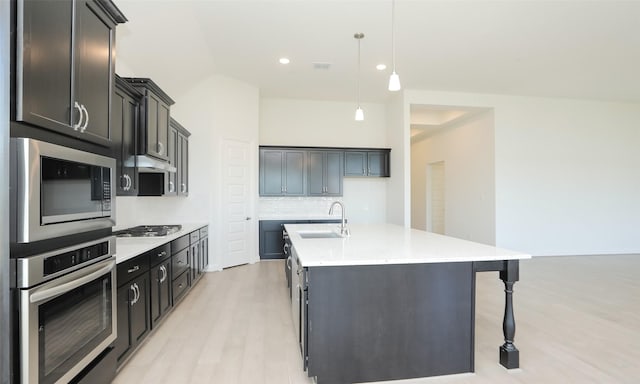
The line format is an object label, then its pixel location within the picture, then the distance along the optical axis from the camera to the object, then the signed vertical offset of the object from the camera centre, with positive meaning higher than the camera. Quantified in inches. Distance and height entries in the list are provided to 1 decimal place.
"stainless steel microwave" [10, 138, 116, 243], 47.9 +0.8
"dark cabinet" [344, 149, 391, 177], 260.7 +25.0
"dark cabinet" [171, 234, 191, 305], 132.8 -32.3
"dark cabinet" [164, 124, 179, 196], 163.9 +17.9
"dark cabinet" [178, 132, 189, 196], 187.8 +18.8
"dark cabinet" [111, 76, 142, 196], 107.5 +20.9
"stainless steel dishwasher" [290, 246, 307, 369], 84.9 -32.0
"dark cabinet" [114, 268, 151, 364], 86.2 -35.8
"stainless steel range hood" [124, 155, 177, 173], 119.2 +12.4
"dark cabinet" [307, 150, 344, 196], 254.7 +17.2
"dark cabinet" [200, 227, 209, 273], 186.2 -33.1
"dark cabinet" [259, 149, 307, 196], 247.4 +16.8
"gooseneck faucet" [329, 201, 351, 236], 123.6 -15.3
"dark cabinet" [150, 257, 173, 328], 109.7 -35.5
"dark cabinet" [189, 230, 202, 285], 161.3 -33.3
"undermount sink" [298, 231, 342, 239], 133.0 -17.4
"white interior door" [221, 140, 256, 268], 215.2 -8.2
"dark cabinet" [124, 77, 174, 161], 123.7 +31.5
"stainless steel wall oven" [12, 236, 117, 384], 49.3 -21.1
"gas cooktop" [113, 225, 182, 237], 133.3 -16.9
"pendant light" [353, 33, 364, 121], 152.4 +79.8
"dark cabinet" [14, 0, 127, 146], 48.6 +23.3
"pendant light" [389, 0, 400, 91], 105.6 +36.7
